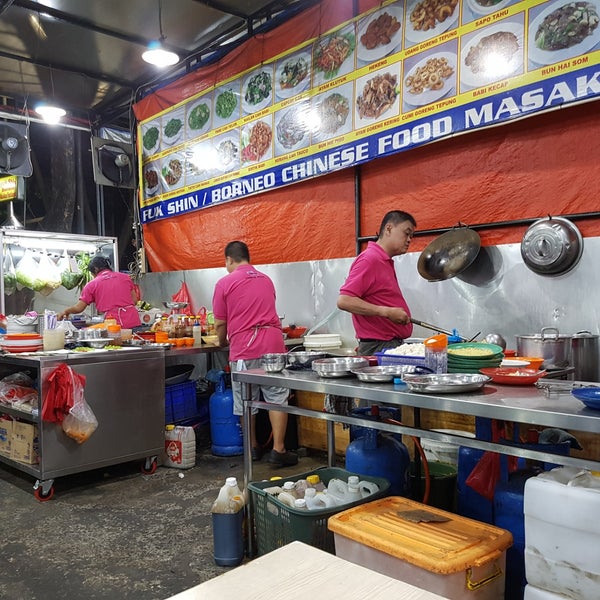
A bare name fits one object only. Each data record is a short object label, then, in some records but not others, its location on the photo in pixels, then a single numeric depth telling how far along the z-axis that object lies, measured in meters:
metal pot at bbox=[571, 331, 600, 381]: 3.42
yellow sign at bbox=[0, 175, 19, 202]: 7.85
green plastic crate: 2.49
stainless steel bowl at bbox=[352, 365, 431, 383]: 2.46
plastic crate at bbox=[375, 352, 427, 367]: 2.57
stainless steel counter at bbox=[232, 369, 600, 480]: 1.80
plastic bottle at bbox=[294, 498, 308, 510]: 2.56
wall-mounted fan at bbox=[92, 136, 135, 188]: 7.29
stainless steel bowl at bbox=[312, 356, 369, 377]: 2.65
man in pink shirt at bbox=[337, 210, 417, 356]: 3.60
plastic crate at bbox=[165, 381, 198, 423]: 5.28
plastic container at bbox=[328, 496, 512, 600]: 1.92
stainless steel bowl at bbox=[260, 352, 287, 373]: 2.94
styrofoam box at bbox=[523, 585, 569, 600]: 1.92
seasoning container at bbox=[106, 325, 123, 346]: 4.77
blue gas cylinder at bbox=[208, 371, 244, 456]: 4.92
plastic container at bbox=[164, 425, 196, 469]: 4.54
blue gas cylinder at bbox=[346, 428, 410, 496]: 2.85
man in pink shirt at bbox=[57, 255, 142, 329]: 5.97
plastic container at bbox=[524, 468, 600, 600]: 1.84
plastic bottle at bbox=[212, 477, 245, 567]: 2.84
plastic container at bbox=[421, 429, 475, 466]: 3.45
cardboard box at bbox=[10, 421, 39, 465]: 4.02
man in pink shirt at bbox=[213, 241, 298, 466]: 4.48
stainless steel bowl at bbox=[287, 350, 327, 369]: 2.97
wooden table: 1.04
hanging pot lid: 3.70
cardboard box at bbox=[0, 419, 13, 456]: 4.28
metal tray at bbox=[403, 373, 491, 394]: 2.16
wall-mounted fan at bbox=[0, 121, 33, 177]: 6.73
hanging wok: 4.14
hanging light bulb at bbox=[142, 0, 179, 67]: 5.42
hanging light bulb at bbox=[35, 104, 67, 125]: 6.71
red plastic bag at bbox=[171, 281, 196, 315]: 6.96
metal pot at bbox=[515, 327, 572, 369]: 3.34
